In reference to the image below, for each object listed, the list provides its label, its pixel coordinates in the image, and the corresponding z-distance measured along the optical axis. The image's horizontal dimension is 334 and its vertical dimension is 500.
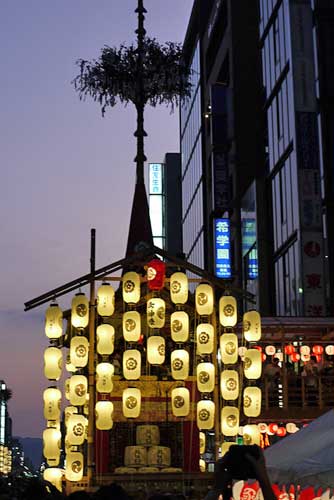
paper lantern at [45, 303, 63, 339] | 19.41
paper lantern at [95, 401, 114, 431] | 19.14
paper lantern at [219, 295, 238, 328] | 20.06
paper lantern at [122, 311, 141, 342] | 19.38
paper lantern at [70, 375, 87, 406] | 19.30
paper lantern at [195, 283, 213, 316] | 20.05
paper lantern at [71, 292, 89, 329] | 19.38
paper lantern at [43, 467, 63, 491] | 18.86
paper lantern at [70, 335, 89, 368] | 19.25
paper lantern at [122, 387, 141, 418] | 19.36
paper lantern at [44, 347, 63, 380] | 19.25
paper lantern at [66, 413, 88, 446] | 18.92
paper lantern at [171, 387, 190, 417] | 19.71
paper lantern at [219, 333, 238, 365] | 19.69
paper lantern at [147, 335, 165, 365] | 19.53
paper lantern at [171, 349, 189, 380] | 19.66
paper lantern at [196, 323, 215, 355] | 19.80
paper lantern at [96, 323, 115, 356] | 19.12
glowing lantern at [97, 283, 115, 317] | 19.38
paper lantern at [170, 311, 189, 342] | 19.62
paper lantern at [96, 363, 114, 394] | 19.09
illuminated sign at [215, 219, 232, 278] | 37.28
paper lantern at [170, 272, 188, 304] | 19.84
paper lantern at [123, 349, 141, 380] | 19.33
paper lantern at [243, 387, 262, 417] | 19.88
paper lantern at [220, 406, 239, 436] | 19.50
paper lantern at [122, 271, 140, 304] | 19.62
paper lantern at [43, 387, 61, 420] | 19.23
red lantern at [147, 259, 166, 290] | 19.95
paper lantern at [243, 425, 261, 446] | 19.80
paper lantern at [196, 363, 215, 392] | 19.67
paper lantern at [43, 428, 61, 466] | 18.94
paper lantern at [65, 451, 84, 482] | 18.92
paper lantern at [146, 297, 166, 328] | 19.52
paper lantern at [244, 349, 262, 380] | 19.92
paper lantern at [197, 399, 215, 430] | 19.62
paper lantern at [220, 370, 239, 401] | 19.67
